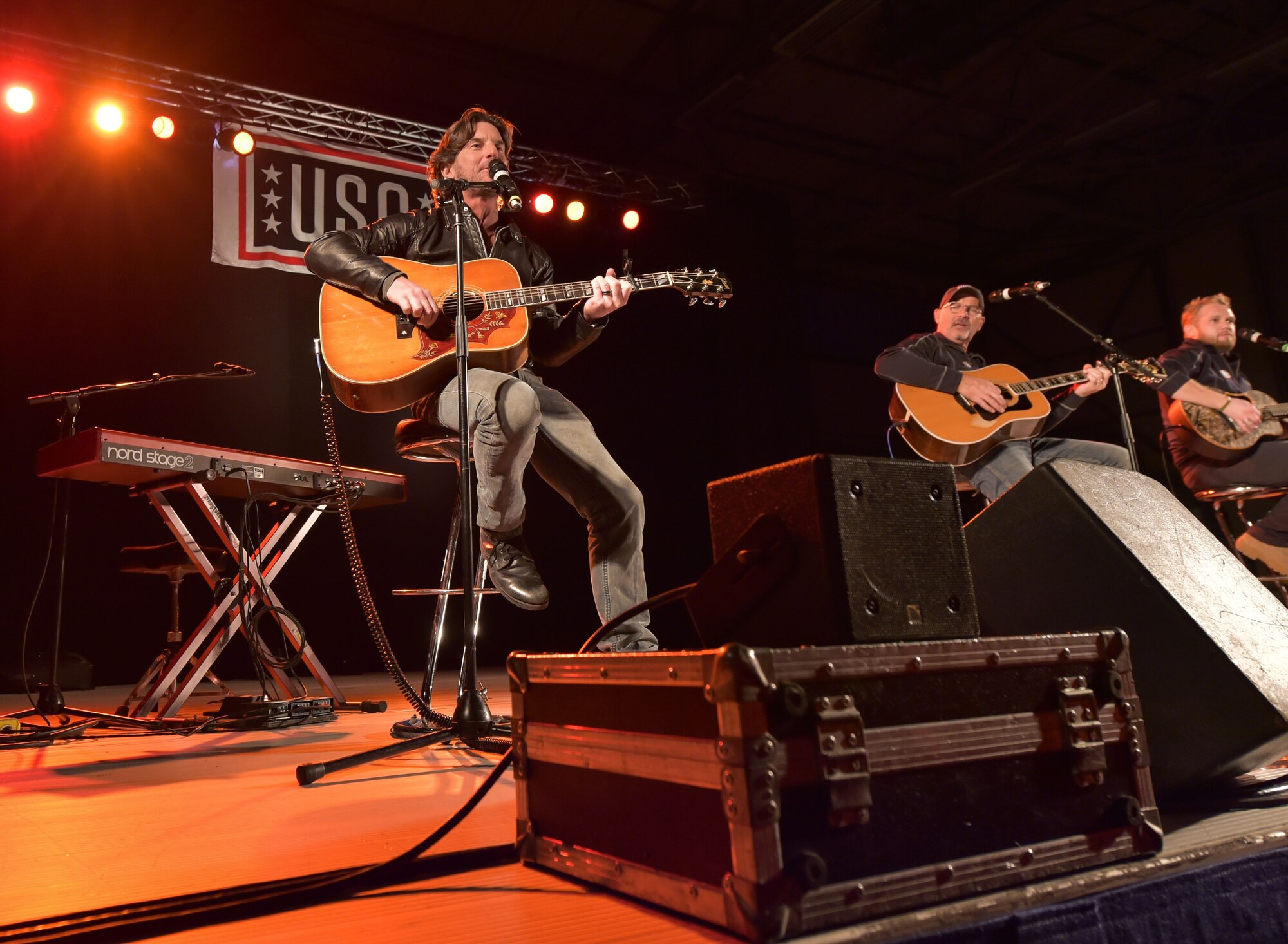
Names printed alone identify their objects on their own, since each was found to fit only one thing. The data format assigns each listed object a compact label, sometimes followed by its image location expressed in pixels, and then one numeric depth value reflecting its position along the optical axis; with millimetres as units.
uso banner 5531
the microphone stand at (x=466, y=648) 1937
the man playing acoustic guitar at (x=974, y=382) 3707
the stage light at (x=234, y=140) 5500
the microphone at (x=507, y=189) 2217
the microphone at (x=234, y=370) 3238
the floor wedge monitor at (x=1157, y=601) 1205
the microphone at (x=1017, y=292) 3887
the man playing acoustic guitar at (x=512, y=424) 2262
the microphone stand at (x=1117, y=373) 3828
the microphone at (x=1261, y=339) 4730
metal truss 5098
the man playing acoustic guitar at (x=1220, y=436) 4379
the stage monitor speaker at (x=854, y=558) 978
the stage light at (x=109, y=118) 5137
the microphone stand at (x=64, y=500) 3174
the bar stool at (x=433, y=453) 2473
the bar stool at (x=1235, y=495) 4348
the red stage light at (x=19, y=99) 4926
